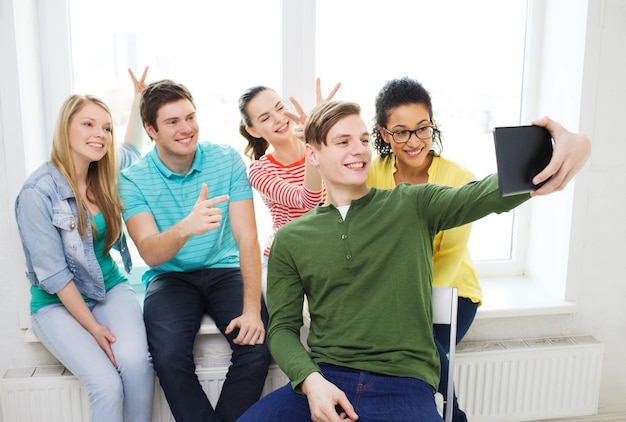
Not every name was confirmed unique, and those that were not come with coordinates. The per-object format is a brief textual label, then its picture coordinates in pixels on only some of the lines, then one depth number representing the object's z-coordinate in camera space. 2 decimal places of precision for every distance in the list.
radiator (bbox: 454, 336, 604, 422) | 2.19
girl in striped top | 1.98
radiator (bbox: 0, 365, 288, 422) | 1.93
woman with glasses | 1.84
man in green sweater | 1.41
